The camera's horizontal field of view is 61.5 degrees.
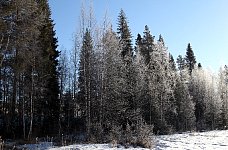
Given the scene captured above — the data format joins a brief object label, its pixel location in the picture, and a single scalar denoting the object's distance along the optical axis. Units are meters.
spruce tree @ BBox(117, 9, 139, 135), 19.39
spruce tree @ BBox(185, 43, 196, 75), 45.08
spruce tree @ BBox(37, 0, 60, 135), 19.02
